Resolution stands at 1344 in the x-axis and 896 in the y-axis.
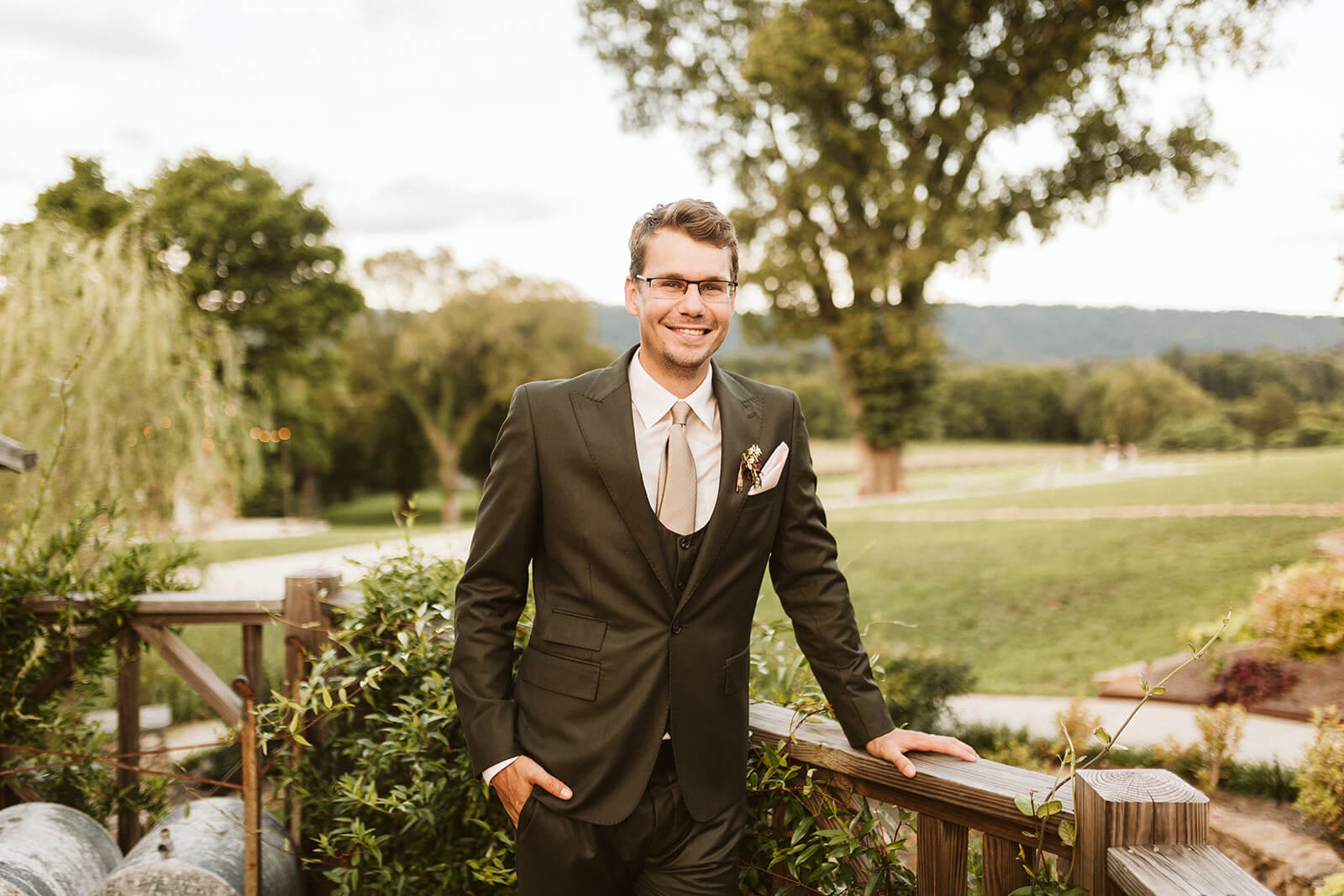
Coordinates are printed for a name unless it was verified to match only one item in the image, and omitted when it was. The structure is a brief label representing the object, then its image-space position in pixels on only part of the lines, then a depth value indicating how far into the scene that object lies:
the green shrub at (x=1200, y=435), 24.02
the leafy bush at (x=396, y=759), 2.30
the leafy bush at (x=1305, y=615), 5.09
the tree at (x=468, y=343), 33.66
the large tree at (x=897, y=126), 15.53
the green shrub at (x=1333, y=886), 2.48
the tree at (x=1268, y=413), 19.69
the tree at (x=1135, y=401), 27.39
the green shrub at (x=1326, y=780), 3.49
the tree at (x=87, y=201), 22.75
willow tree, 7.62
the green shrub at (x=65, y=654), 2.95
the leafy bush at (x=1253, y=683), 5.79
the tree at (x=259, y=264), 24.53
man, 1.73
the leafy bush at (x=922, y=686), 5.11
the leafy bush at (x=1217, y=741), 4.15
